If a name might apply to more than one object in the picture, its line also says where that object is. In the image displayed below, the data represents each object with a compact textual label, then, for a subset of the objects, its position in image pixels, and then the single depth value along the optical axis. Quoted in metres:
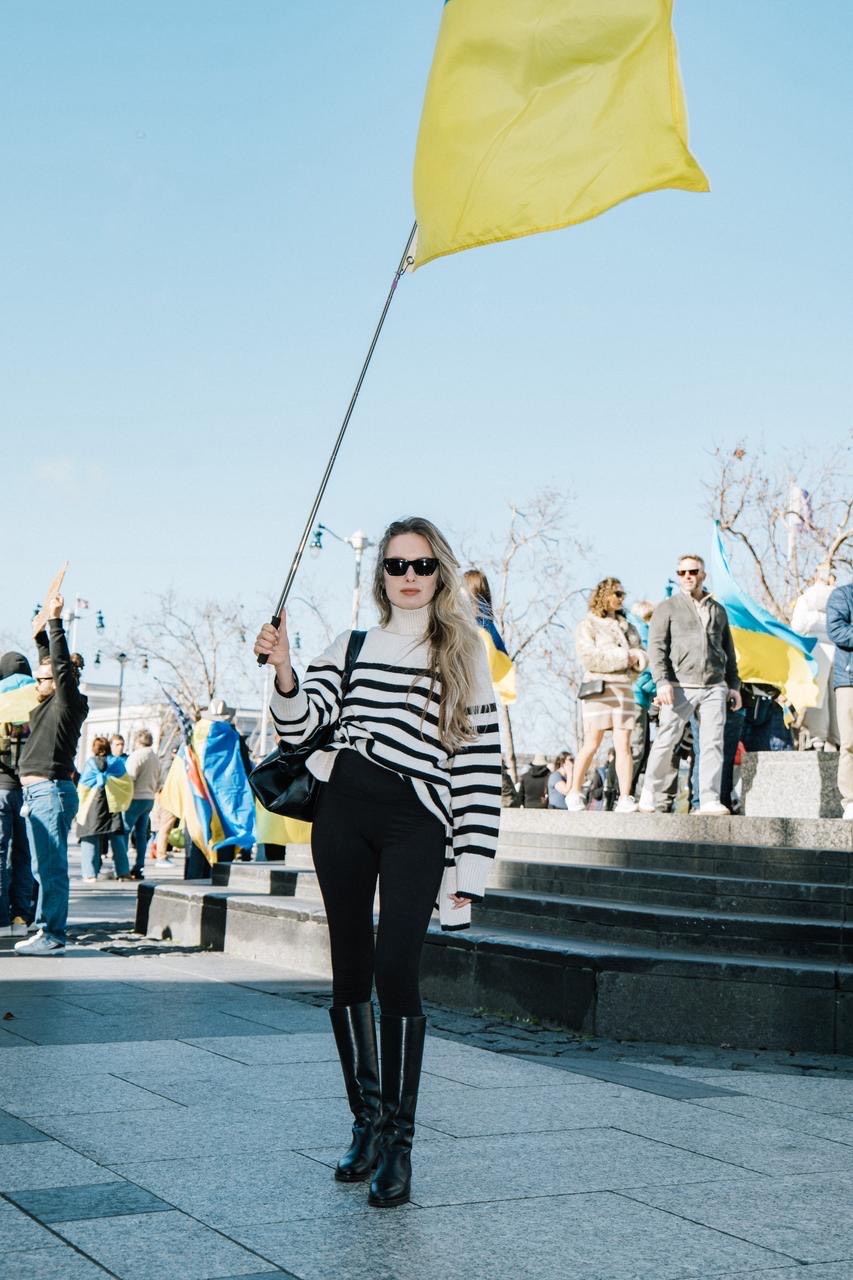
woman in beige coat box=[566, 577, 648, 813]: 11.05
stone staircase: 6.68
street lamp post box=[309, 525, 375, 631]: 38.12
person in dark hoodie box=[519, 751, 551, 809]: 19.11
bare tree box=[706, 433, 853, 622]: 28.66
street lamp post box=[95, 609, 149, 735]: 56.17
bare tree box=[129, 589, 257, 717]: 53.94
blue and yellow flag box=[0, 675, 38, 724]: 9.77
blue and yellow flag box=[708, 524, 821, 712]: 11.91
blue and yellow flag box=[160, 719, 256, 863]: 13.96
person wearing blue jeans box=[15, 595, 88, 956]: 8.94
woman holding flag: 3.92
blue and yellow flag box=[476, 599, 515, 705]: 10.07
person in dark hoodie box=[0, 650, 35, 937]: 10.04
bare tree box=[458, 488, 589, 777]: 36.91
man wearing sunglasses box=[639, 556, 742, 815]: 9.95
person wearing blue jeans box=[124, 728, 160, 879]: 17.42
